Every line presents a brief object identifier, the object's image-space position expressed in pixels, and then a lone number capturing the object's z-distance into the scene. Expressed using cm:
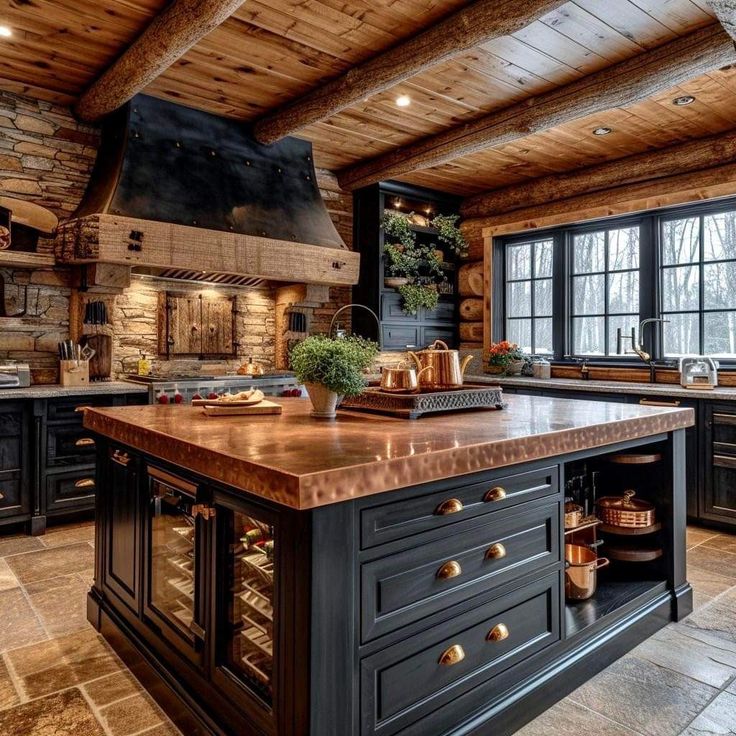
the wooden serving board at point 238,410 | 235
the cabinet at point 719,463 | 392
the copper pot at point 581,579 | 242
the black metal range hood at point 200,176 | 419
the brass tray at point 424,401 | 230
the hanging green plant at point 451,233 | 627
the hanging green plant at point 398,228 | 576
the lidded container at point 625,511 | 259
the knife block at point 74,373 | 416
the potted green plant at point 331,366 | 218
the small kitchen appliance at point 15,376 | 383
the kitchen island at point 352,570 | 141
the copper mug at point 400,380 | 246
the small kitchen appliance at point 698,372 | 436
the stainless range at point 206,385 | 421
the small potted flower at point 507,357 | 582
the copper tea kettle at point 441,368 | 260
